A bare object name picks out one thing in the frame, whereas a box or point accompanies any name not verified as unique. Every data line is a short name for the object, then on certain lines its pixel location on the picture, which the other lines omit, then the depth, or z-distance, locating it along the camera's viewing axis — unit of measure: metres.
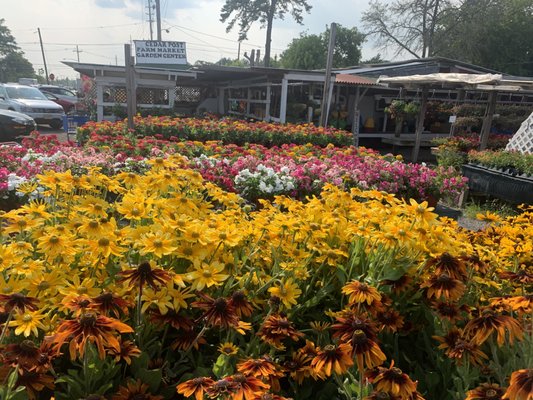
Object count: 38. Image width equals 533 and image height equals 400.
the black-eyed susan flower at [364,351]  1.29
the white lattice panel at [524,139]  11.65
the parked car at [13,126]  14.12
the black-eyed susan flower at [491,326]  1.46
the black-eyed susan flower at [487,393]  1.31
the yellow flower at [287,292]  1.76
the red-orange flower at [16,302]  1.35
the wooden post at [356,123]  15.50
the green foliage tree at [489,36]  34.66
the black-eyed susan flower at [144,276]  1.45
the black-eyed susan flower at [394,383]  1.30
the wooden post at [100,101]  17.11
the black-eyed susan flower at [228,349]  1.53
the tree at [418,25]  36.03
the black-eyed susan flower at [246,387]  1.17
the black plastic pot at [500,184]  7.82
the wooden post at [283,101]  15.31
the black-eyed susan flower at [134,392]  1.45
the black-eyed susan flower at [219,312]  1.50
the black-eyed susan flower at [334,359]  1.32
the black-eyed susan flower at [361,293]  1.60
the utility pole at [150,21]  45.56
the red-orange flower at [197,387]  1.24
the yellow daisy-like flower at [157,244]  1.57
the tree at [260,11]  34.00
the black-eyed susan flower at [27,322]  1.34
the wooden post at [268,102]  17.20
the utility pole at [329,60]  10.21
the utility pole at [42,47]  62.33
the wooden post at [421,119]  12.59
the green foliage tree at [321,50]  45.00
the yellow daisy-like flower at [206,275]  1.59
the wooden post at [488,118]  11.67
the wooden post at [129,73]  7.99
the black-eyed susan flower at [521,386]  1.09
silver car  18.47
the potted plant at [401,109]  17.00
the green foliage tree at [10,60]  71.75
